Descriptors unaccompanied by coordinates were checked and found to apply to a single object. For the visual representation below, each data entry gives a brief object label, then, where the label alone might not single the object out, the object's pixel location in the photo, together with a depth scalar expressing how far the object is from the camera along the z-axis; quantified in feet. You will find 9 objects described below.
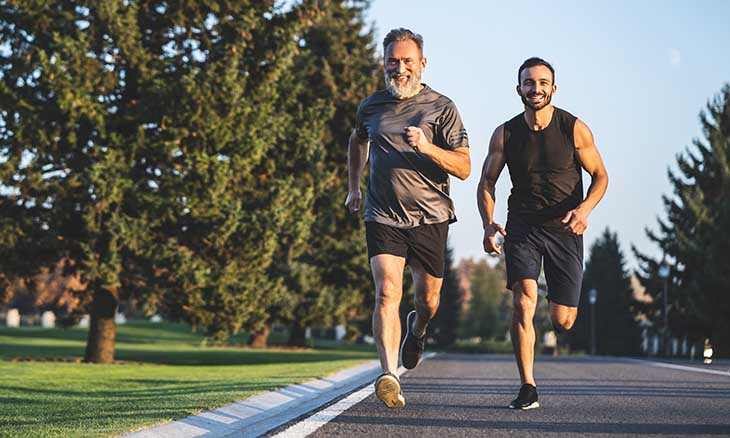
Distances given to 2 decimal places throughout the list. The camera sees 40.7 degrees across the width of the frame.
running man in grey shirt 23.00
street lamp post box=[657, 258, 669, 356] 127.54
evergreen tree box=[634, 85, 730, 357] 144.97
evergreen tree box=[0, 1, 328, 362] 65.46
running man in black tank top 24.29
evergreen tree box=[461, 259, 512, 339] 303.89
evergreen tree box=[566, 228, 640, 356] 237.86
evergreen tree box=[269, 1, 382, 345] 111.75
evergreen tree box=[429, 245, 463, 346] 250.78
